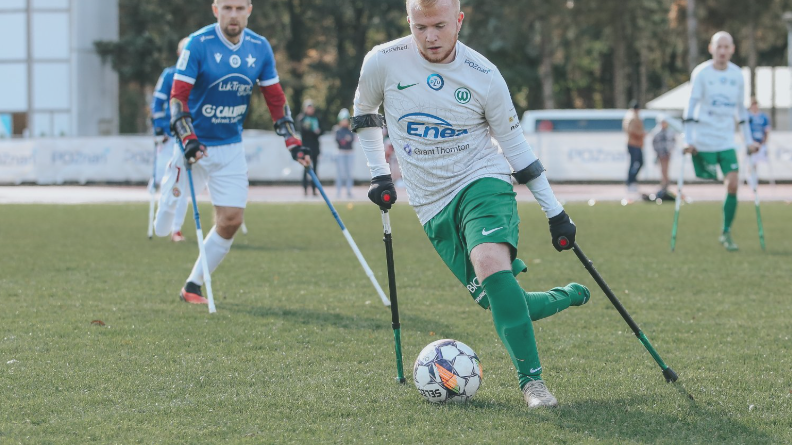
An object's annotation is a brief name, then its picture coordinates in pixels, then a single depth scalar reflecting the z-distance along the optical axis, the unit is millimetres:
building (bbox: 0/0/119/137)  39719
